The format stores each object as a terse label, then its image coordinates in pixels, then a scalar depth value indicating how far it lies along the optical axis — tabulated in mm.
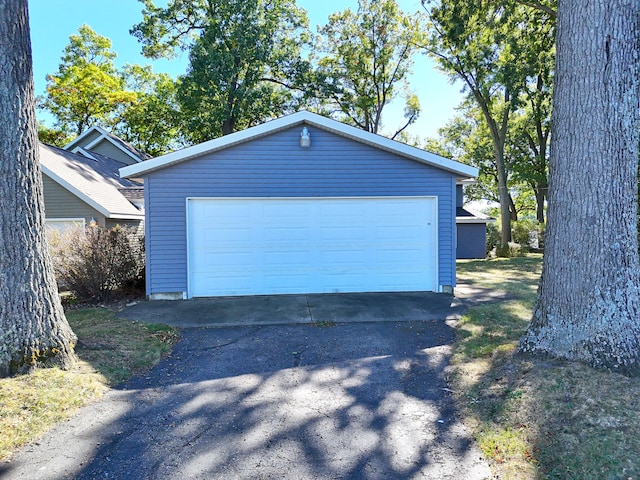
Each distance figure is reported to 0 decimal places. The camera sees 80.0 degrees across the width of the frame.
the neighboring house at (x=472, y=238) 19078
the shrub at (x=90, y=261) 7301
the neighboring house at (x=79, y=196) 10789
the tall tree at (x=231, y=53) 19141
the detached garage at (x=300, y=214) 7625
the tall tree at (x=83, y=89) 24578
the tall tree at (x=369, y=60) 21484
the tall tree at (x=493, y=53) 12148
